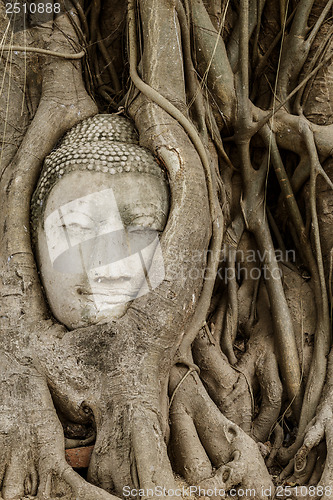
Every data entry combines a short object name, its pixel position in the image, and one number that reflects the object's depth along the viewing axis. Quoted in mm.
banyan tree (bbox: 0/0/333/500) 2191
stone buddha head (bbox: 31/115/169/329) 2326
